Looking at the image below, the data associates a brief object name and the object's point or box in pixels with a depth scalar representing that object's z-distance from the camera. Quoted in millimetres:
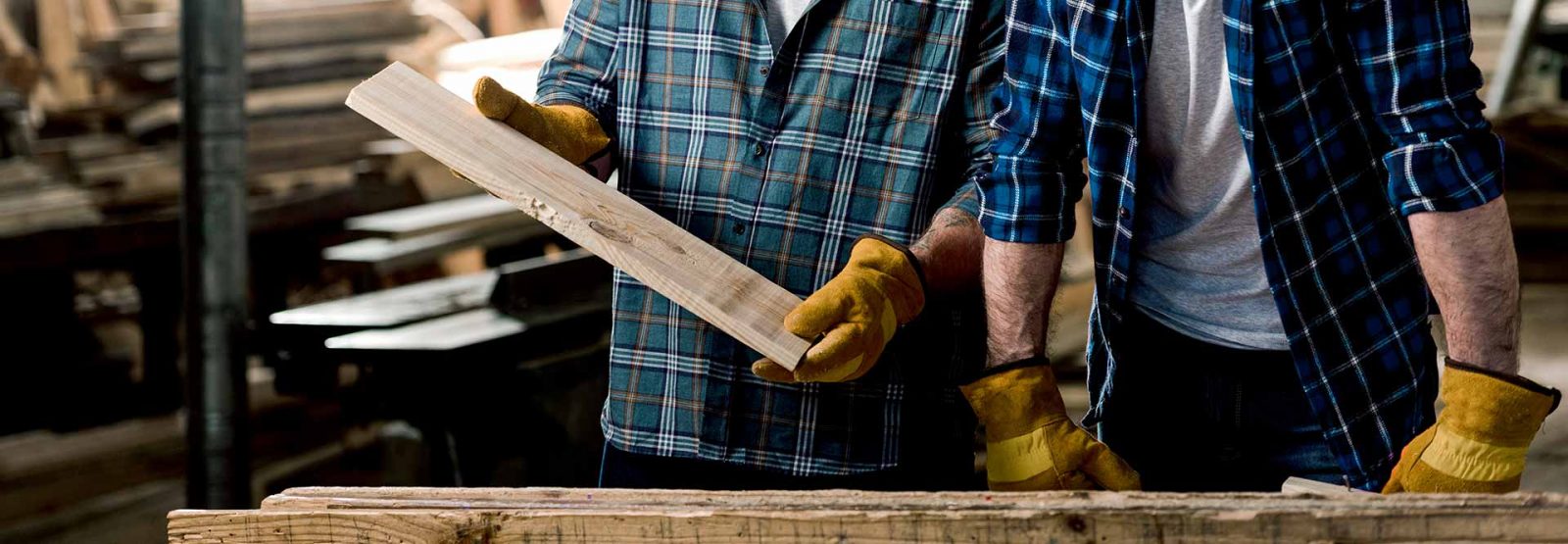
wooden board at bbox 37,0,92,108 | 7562
